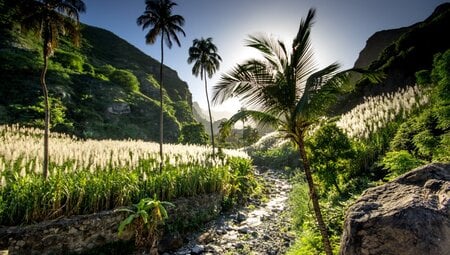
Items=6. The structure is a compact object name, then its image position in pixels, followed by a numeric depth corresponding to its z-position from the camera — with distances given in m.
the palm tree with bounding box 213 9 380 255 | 6.64
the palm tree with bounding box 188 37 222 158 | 24.75
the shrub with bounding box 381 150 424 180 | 7.13
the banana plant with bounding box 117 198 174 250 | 8.26
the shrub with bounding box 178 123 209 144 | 40.31
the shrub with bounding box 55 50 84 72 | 54.53
